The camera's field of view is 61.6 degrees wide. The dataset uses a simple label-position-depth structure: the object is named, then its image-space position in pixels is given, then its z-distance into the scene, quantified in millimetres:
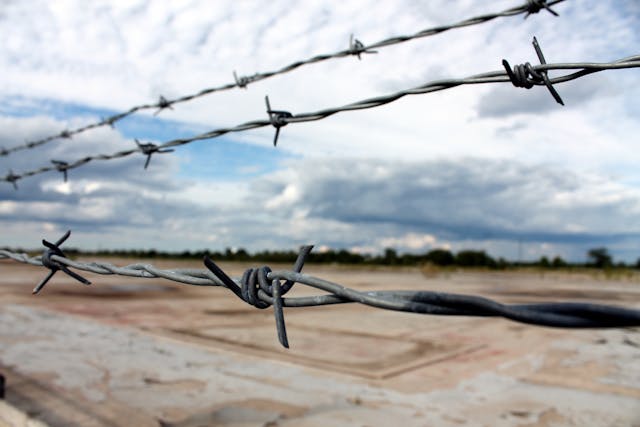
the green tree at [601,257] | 58006
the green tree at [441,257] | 51688
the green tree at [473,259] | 51250
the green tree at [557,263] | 52688
